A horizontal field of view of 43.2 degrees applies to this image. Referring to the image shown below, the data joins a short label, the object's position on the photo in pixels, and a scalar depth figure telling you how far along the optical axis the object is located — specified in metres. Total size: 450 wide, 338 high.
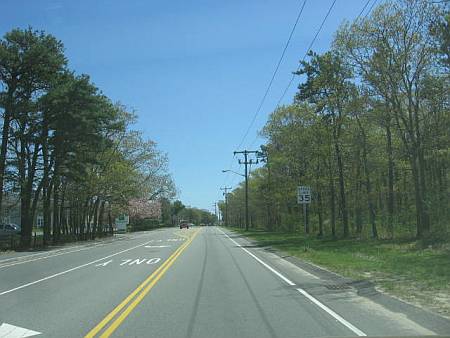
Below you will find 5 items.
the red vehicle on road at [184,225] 115.72
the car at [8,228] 62.55
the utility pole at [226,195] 140.35
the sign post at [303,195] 31.62
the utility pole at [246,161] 80.09
